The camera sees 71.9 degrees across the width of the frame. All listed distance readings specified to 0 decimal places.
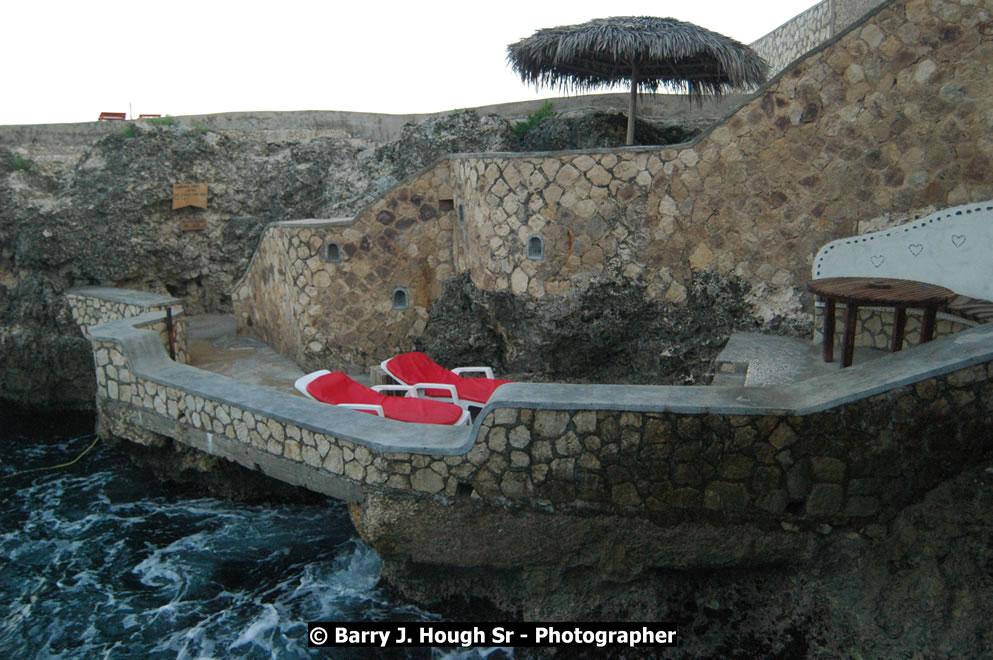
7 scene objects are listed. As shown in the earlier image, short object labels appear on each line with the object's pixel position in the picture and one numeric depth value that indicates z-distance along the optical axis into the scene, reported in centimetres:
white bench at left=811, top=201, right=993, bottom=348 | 591
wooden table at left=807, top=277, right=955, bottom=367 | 520
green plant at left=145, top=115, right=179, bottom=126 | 1441
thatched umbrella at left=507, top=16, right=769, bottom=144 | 918
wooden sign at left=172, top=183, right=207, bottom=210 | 1390
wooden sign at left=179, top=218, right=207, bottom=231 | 1409
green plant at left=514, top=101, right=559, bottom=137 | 1337
